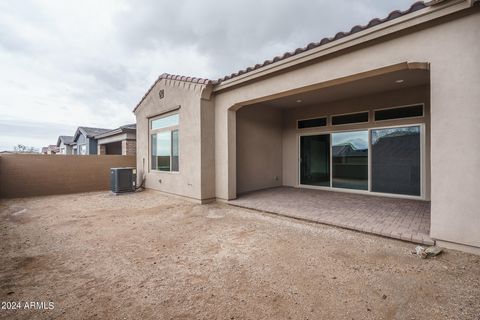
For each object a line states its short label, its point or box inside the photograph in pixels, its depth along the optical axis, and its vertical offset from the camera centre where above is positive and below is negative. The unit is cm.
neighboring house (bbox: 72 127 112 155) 1495 +151
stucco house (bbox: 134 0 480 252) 278 +98
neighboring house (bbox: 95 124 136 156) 1141 +124
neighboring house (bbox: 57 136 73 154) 1934 +156
